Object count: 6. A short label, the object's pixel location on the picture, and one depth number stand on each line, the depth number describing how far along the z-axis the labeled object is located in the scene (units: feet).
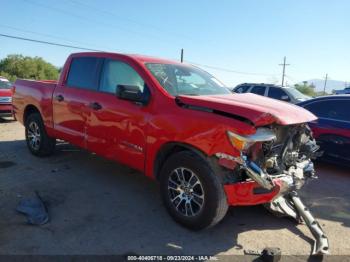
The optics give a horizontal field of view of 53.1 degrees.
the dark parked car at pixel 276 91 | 42.95
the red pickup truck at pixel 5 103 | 37.63
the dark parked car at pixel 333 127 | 21.04
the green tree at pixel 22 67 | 191.64
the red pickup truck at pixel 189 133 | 11.73
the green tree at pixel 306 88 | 201.30
